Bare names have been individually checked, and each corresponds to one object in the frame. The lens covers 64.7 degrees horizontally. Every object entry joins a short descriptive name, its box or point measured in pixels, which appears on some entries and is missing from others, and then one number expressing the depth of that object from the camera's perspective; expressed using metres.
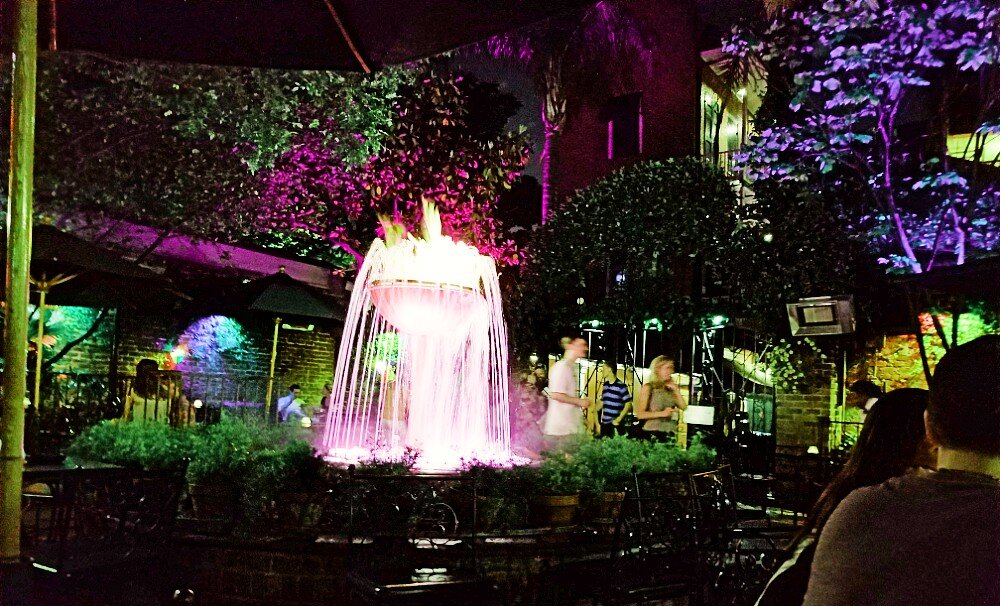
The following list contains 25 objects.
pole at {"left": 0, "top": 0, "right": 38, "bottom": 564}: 2.93
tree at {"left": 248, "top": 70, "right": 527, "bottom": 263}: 12.66
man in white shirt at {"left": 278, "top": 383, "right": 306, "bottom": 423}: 12.71
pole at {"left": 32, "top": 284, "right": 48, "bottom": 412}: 7.93
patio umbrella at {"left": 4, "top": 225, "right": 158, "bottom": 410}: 8.36
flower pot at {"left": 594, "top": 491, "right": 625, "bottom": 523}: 6.12
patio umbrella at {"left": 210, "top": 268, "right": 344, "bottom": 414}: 11.64
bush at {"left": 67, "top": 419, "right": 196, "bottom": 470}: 6.47
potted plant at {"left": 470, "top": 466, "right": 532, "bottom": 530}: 5.65
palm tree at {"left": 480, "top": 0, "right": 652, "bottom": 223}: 11.65
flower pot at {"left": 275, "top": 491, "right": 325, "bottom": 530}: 5.76
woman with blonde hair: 8.89
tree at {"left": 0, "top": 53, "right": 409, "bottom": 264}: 10.38
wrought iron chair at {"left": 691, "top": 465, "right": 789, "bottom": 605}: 4.37
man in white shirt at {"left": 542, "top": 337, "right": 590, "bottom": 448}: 8.05
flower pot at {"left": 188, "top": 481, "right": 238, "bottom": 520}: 5.84
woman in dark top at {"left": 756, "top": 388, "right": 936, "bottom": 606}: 2.12
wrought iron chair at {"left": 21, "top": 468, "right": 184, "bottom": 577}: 4.53
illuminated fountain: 7.67
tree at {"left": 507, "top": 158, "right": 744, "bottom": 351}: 12.65
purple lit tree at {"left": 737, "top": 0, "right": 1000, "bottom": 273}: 9.85
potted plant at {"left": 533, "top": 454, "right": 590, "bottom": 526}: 5.83
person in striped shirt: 9.28
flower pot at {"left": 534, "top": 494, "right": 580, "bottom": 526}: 5.82
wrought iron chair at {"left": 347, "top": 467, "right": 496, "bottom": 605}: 3.99
